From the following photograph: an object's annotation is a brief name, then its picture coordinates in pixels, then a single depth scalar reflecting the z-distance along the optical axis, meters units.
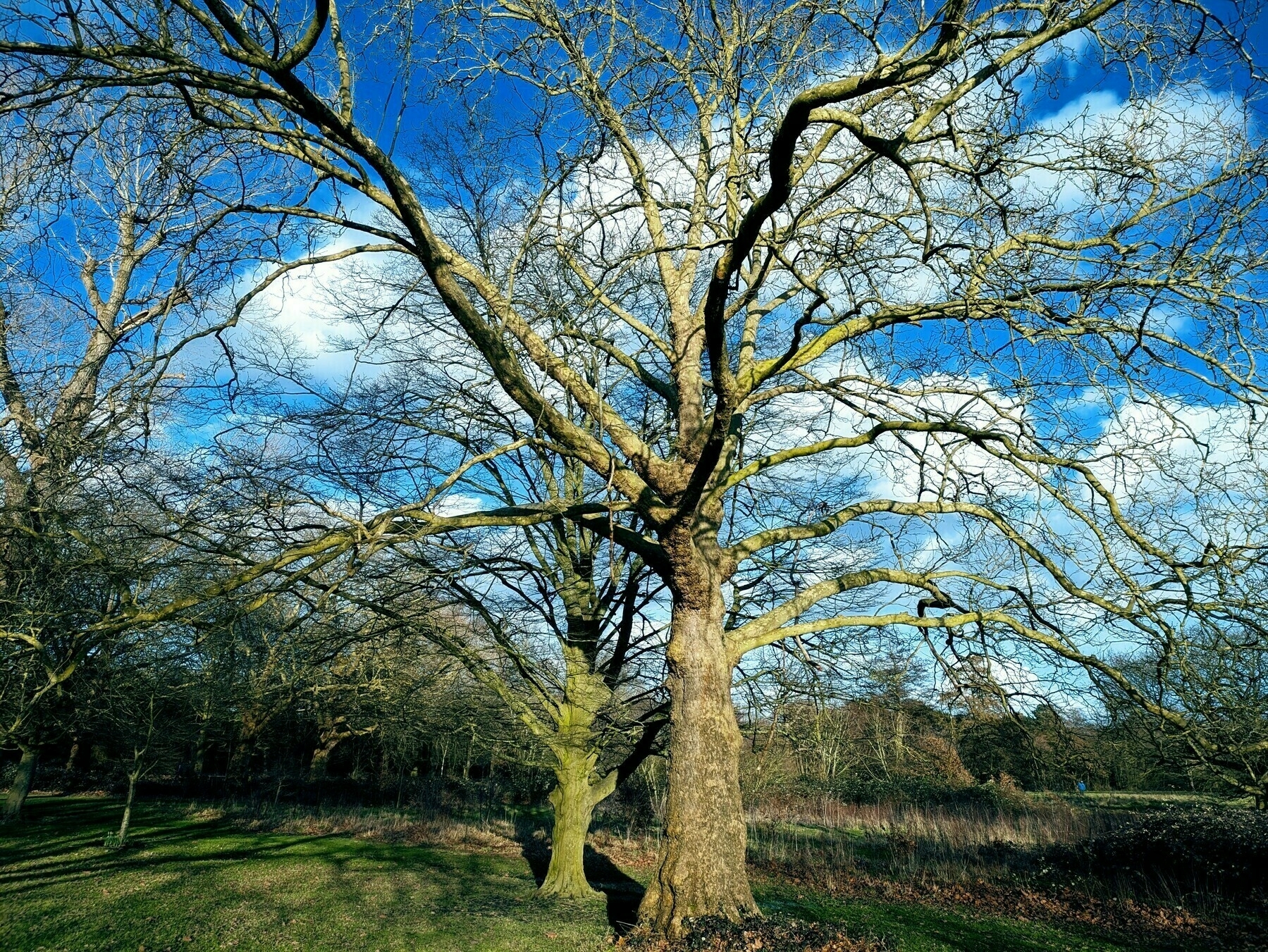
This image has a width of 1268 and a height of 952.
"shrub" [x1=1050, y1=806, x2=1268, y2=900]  12.10
